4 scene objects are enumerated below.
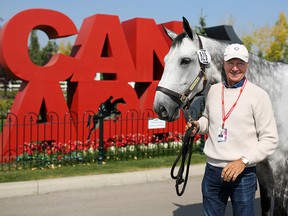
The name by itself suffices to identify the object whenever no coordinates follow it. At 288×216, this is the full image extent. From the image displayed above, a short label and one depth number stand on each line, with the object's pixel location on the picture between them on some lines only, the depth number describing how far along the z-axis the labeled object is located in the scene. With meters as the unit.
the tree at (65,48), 48.63
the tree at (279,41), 30.33
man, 2.38
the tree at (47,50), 45.22
